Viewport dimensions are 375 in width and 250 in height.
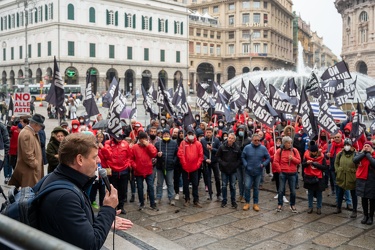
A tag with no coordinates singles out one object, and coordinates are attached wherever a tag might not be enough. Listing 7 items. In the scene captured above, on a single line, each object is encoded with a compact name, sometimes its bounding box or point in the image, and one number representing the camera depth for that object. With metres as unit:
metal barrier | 1.48
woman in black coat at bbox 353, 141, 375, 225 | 7.45
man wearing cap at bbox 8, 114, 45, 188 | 6.53
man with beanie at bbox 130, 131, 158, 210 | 8.46
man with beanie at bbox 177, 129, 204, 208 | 8.91
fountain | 33.31
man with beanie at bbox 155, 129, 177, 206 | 8.94
